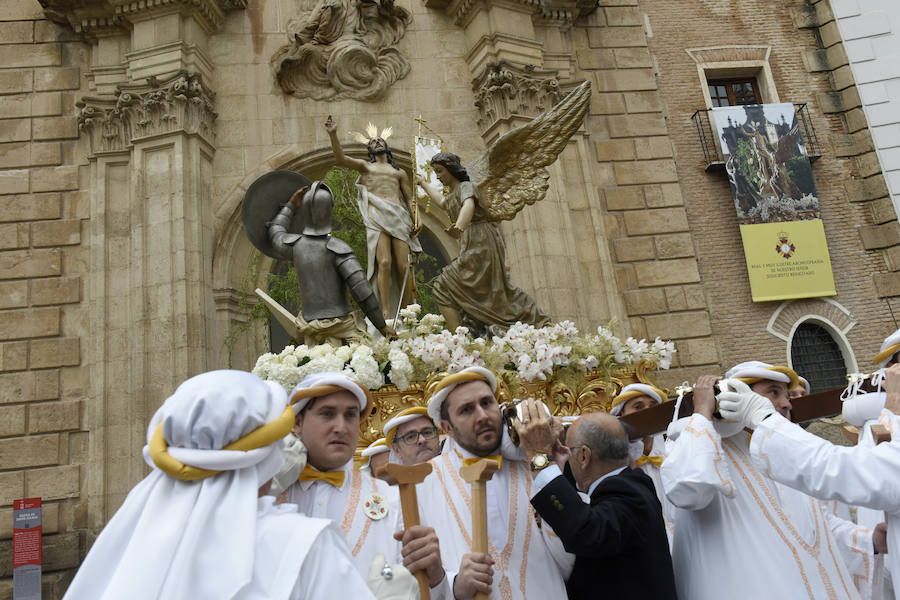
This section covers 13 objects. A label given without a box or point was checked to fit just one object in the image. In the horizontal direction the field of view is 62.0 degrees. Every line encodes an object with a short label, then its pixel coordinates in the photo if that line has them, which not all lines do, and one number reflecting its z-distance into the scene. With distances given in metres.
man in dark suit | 3.19
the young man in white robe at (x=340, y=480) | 3.40
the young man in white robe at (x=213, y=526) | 1.96
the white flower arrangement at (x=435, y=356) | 7.10
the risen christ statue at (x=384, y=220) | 9.94
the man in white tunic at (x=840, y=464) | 2.93
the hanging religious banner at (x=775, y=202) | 14.43
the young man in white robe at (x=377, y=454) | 4.91
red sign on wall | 9.75
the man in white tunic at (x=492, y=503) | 3.52
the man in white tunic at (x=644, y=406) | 5.27
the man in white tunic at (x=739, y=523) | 3.33
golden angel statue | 9.02
